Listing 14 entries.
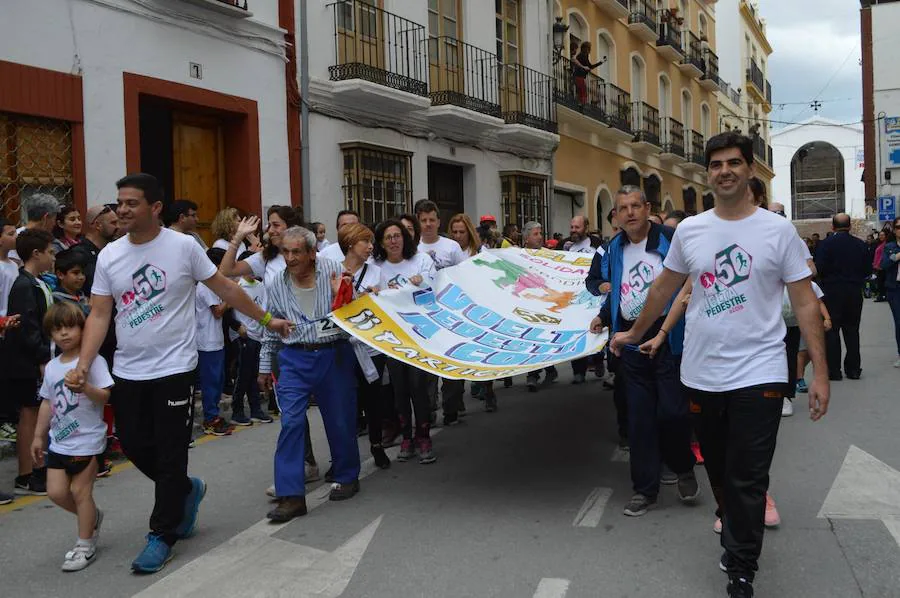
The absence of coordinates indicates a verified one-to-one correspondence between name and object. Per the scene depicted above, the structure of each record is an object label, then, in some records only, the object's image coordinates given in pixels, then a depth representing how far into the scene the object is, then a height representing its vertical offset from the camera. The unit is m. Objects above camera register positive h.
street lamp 21.52 +6.12
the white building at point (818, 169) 65.38 +8.21
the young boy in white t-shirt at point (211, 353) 7.89 -0.52
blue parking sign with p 28.95 +2.23
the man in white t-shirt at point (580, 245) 10.57 +0.48
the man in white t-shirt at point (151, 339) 4.63 -0.22
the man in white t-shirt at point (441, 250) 8.03 +0.35
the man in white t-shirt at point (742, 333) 3.84 -0.24
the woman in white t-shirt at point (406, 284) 6.79 +0.04
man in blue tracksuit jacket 5.29 -0.60
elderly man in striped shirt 5.40 -0.49
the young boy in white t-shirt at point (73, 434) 4.66 -0.72
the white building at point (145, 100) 9.70 +2.51
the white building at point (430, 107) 14.07 +3.26
